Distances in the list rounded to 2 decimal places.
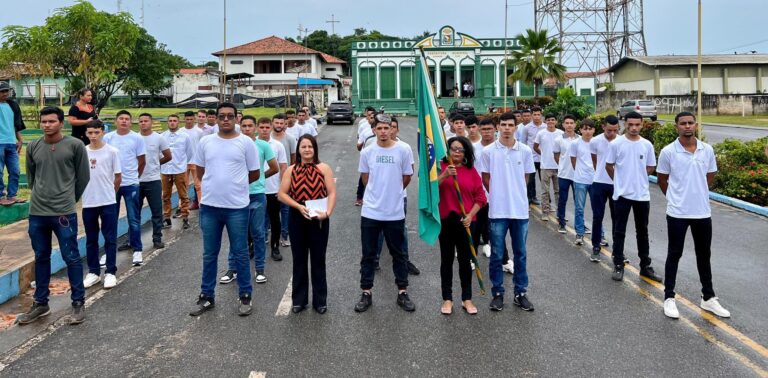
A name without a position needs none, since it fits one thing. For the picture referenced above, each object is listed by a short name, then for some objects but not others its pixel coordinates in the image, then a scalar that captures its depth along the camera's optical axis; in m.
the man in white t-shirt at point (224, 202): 5.78
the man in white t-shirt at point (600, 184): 7.54
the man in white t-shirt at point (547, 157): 10.03
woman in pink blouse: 5.68
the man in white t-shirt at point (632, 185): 6.81
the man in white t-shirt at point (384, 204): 5.75
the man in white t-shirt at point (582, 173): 8.44
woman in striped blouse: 5.74
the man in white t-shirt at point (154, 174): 8.33
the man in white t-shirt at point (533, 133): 10.98
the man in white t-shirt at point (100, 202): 6.43
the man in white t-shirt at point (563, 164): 9.06
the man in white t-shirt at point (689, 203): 5.72
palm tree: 37.50
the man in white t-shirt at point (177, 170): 9.97
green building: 47.22
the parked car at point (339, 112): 35.44
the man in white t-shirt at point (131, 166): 7.65
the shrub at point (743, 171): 11.68
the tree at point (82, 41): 24.86
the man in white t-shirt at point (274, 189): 7.86
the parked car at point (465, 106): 36.69
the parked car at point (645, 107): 34.97
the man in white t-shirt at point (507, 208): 5.89
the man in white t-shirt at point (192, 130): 10.24
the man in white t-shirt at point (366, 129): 9.70
